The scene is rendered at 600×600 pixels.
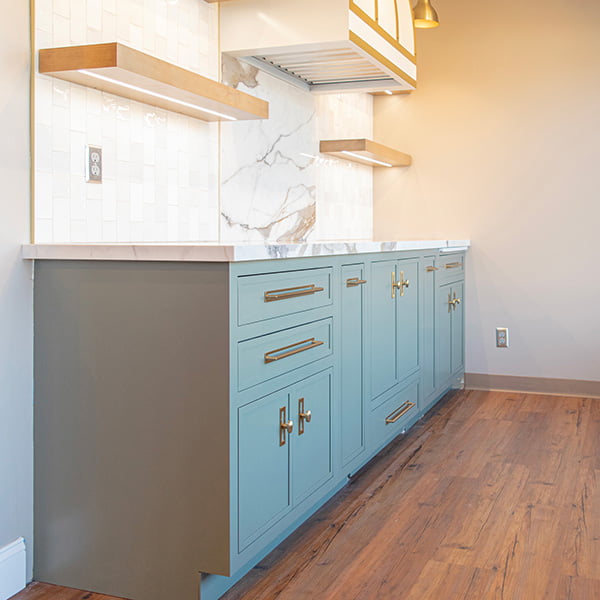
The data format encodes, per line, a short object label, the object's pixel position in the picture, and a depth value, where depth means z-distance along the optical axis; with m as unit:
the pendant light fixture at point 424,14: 3.81
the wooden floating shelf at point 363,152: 4.12
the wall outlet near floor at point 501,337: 4.60
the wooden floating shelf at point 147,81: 2.08
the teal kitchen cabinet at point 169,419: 1.85
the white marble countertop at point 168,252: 1.81
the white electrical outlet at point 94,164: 2.36
